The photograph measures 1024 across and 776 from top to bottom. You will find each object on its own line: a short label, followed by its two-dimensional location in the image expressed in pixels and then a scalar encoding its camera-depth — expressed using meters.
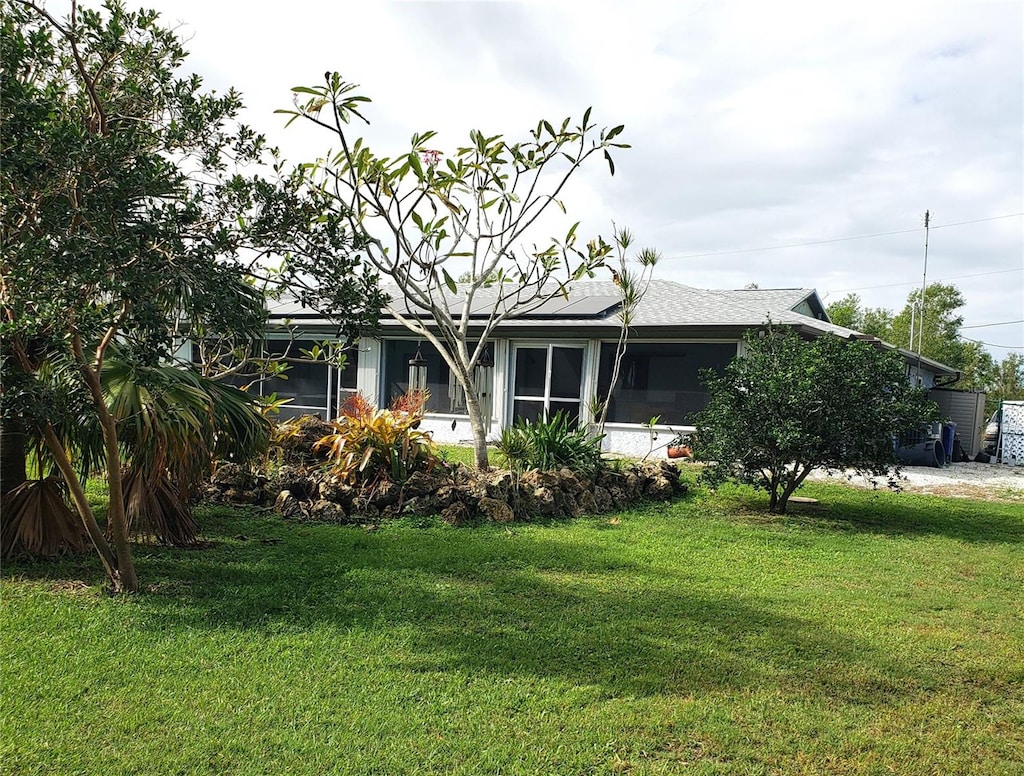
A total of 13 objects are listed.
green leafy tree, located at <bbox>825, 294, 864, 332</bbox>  38.75
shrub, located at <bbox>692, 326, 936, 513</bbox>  8.43
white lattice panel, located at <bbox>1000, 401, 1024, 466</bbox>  17.72
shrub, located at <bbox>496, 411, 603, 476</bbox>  9.35
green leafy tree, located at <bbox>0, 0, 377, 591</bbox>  3.50
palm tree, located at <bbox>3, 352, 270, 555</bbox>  5.29
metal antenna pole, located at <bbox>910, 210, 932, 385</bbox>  33.37
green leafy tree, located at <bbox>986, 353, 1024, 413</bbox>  40.66
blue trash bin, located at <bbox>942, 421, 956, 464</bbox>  17.11
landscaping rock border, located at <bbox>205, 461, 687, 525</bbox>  8.10
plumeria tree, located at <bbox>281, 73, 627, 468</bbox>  8.41
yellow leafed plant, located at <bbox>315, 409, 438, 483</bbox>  8.55
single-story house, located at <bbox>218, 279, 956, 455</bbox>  14.08
